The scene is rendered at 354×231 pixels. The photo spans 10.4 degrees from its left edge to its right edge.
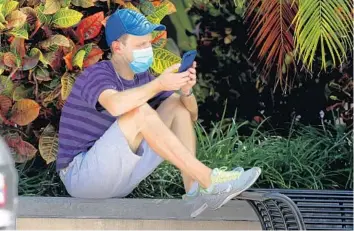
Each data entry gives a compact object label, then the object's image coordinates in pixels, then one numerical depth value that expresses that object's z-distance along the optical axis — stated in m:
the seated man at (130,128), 10.98
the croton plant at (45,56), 11.81
